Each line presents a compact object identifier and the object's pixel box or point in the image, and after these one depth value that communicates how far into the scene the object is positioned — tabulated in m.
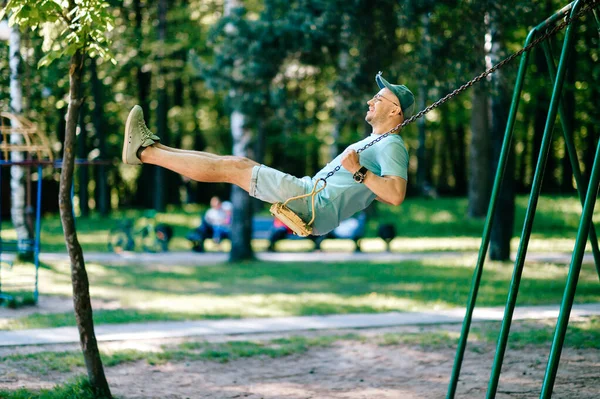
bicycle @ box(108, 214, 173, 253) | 18.77
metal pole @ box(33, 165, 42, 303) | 11.03
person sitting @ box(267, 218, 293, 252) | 18.70
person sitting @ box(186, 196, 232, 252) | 18.86
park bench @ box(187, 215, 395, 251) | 18.66
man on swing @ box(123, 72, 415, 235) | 5.40
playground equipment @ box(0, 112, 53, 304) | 10.56
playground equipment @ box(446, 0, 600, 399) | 4.52
